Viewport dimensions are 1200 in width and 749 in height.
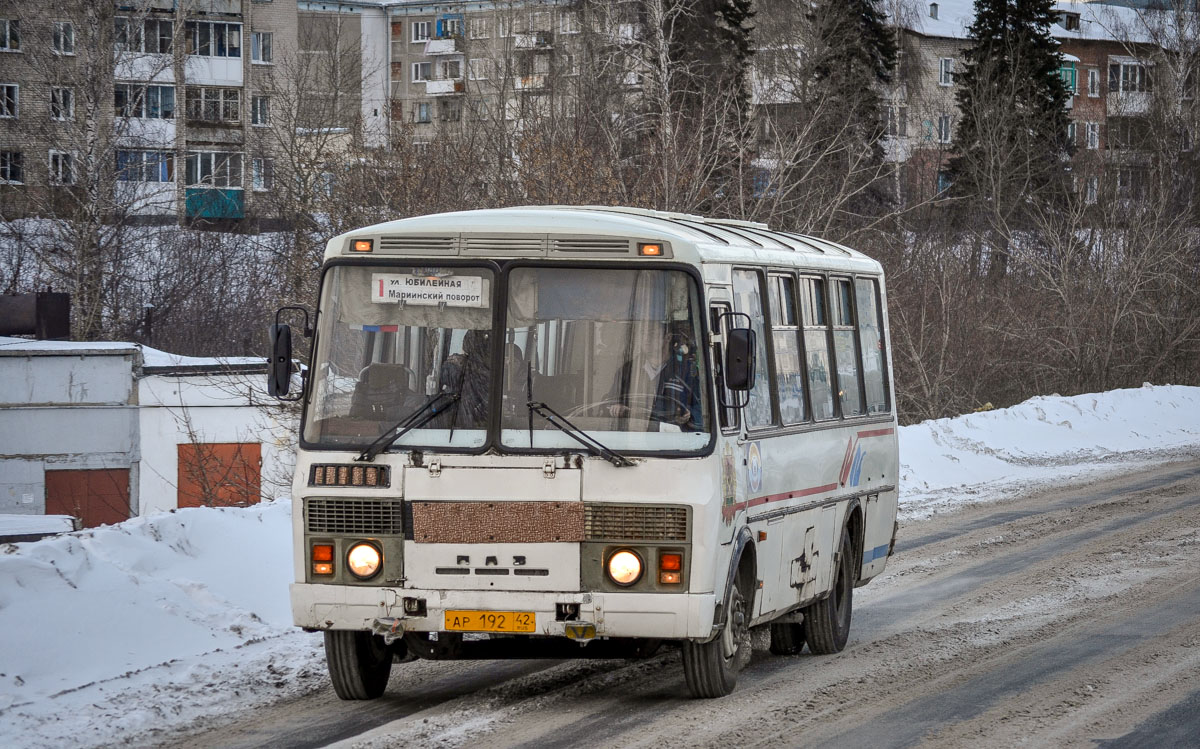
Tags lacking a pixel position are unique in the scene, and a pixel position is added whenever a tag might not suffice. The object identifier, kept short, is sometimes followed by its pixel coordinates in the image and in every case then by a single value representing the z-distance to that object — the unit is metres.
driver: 16.61
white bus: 16.27
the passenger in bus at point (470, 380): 16.66
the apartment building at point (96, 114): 81.31
